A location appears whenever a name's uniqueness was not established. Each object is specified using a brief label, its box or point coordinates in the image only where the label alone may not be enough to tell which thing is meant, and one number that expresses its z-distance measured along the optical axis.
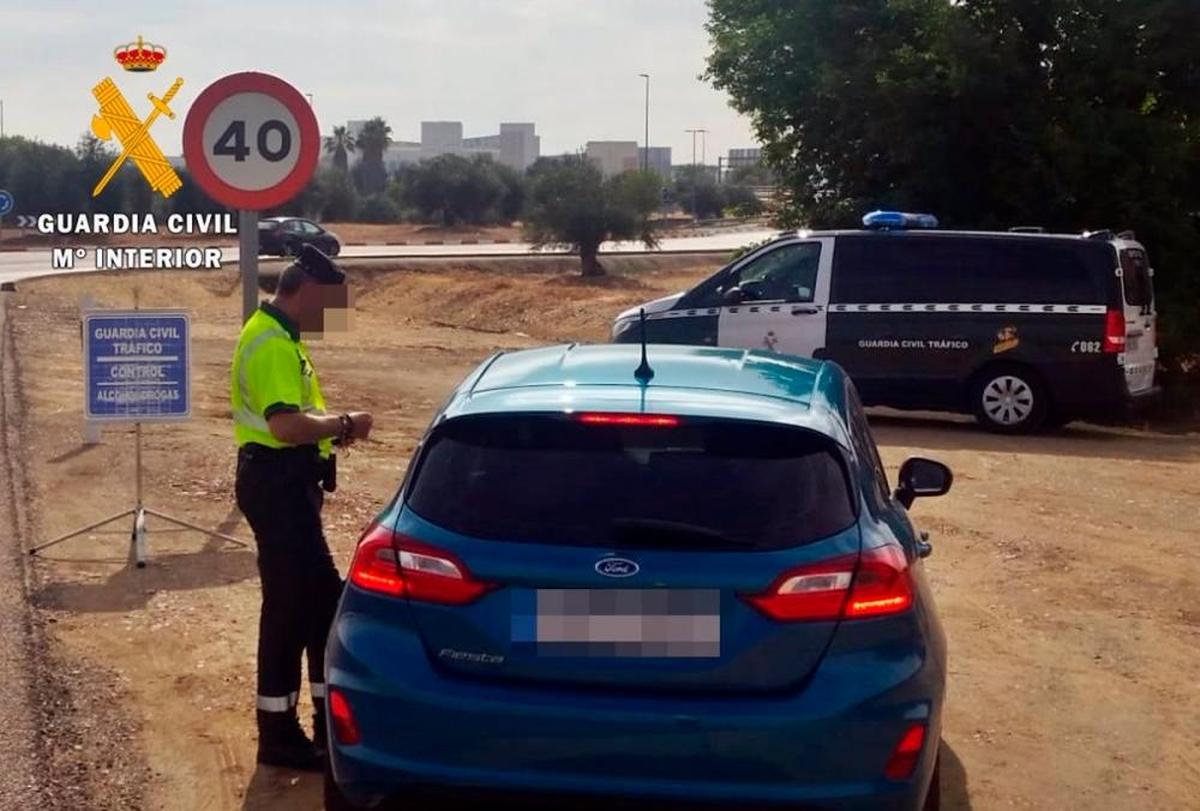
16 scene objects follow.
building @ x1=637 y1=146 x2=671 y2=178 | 182.25
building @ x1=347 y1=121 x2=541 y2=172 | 182.00
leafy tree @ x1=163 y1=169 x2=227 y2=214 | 62.16
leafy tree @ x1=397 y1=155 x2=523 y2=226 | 80.94
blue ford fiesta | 4.10
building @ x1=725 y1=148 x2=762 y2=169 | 140.20
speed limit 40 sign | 8.13
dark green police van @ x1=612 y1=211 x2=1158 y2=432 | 16.19
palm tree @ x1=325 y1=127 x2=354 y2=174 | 109.62
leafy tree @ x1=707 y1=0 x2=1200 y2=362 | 20.48
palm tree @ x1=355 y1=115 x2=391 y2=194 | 106.38
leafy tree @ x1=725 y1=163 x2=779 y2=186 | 104.94
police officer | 5.61
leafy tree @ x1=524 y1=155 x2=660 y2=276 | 45.31
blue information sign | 9.69
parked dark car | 45.44
